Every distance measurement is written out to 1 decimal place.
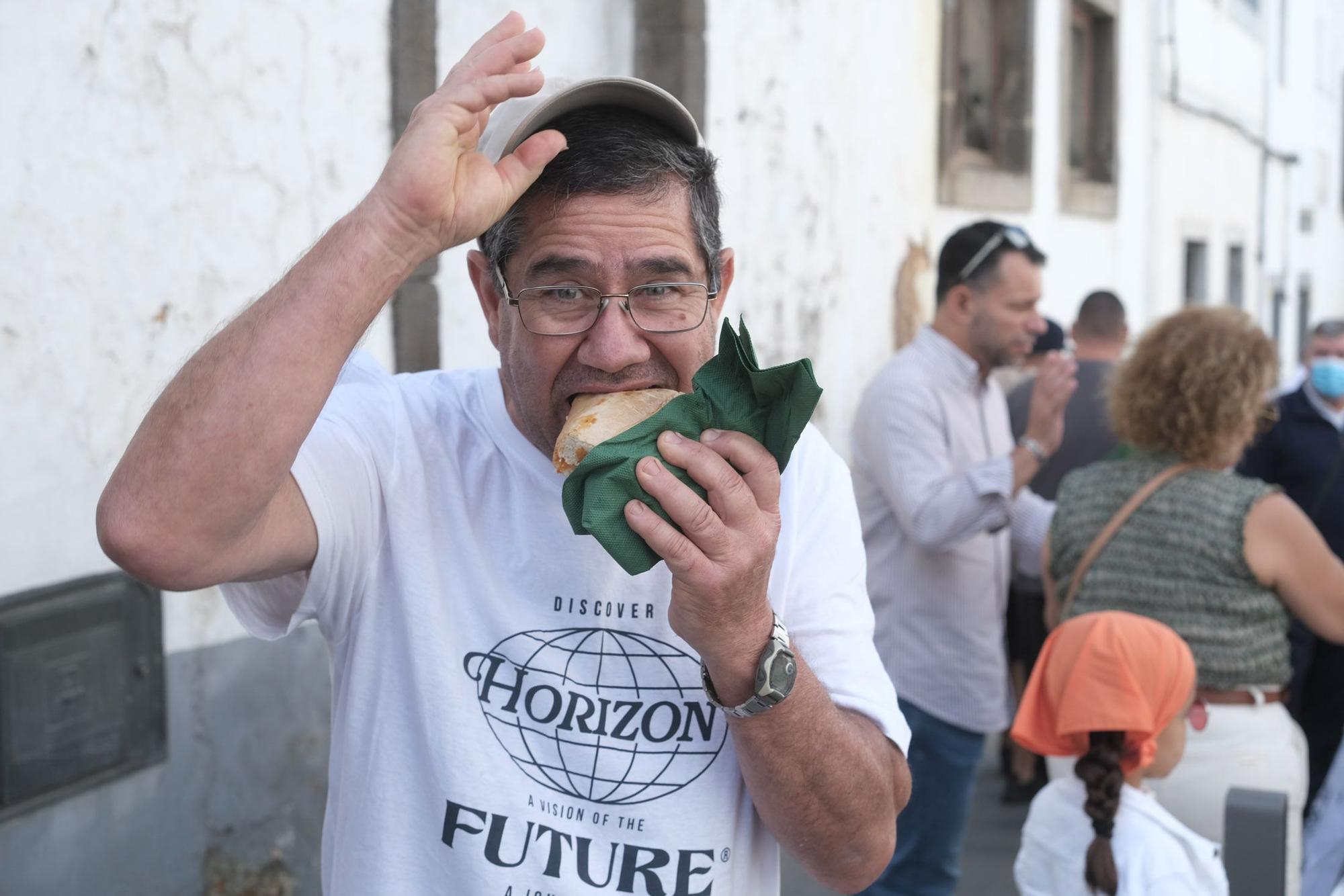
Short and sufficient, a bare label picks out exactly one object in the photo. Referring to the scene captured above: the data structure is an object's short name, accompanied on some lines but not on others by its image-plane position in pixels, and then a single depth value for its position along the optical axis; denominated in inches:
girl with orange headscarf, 105.7
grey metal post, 109.8
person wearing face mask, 188.4
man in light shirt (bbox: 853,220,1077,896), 151.3
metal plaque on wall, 129.3
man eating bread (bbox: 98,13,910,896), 60.8
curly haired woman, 128.0
